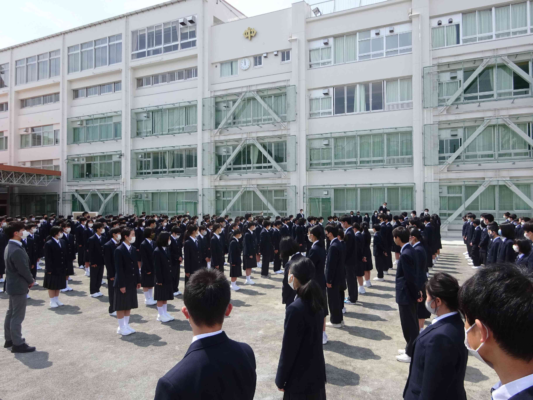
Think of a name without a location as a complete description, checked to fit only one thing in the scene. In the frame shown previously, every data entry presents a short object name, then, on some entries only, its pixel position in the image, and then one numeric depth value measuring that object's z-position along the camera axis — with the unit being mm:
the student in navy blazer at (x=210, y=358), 1839
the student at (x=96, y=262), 9711
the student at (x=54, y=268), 8617
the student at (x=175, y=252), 9484
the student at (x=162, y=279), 7609
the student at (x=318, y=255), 6532
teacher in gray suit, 5863
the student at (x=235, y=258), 10516
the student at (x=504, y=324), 1366
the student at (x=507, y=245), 7992
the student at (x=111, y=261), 7590
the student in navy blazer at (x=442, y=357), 2541
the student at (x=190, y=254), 9547
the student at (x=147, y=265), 8769
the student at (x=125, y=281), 6750
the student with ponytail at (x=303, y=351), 3244
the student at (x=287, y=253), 5582
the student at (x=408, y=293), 5312
